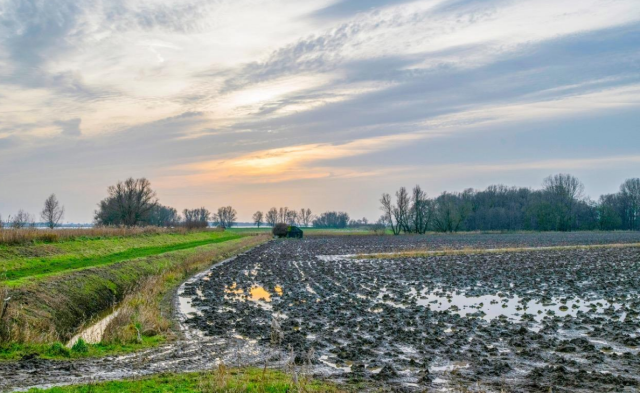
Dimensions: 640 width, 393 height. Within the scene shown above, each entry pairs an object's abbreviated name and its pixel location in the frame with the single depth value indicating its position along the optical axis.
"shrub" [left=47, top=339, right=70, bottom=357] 12.17
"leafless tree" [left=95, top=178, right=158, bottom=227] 98.88
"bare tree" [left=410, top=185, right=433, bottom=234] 140.00
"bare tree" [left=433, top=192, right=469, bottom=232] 140.50
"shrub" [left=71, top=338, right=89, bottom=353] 12.52
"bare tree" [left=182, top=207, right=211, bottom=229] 98.41
